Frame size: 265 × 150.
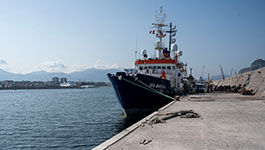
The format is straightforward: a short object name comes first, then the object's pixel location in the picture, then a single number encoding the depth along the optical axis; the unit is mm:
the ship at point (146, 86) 19281
